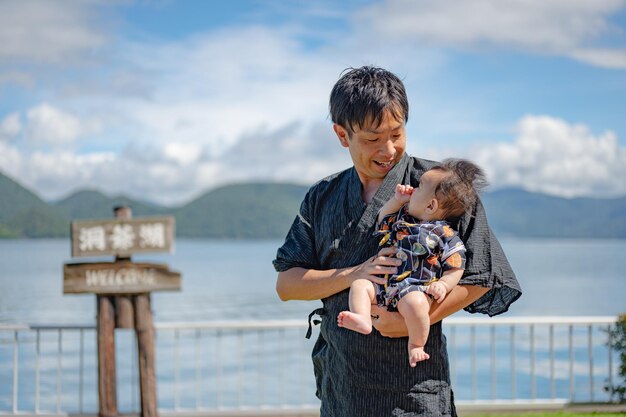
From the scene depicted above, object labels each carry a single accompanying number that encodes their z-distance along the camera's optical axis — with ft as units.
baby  5.22
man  5.37
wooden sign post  18.53
